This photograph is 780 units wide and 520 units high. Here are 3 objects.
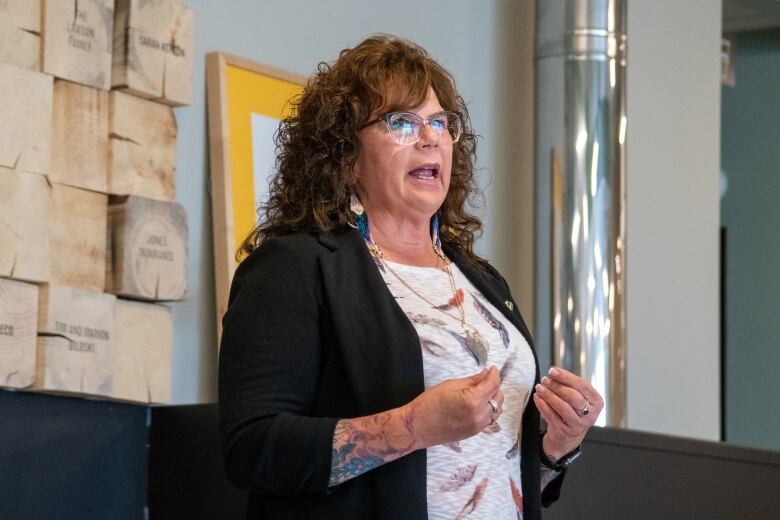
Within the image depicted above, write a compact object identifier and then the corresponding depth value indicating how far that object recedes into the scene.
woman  3.18
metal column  7.97
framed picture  6.34
